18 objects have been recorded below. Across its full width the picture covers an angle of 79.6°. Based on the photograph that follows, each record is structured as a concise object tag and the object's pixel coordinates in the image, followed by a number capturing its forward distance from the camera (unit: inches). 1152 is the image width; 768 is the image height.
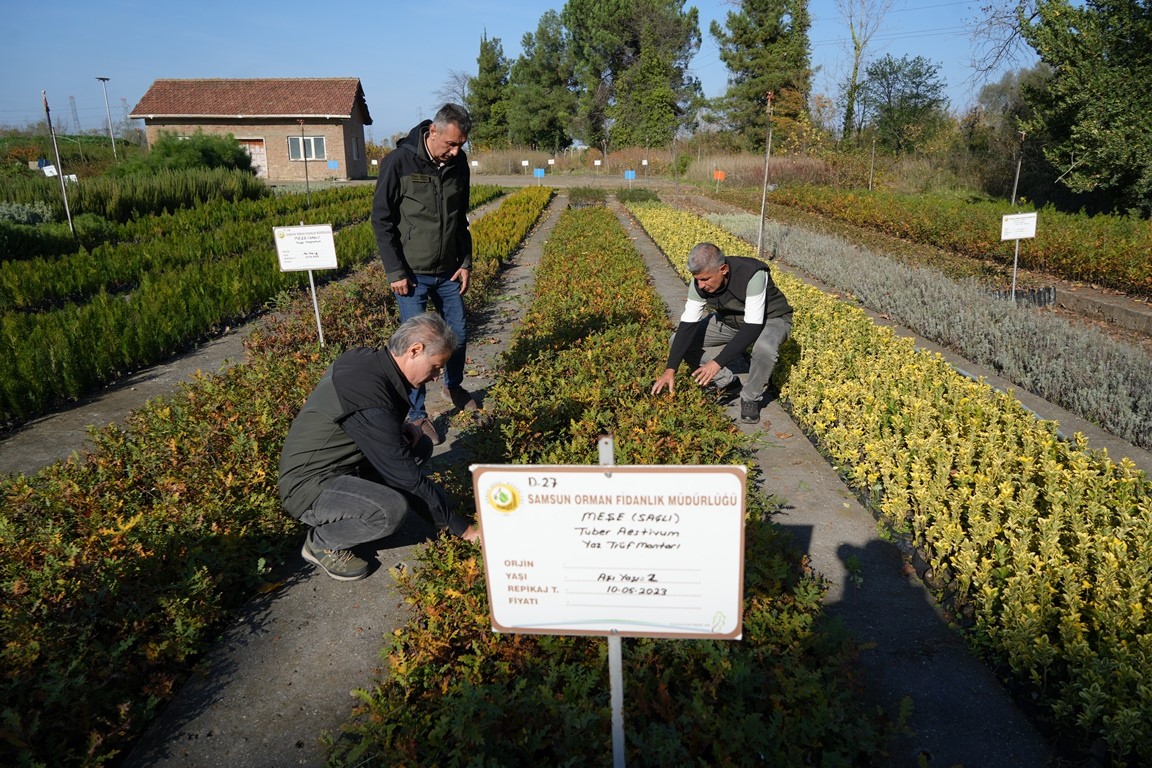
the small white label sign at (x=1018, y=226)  359.9
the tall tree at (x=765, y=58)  1729.8
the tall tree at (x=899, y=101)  1480.1
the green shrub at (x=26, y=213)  577.3
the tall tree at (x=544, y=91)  2202.3
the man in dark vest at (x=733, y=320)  195.0
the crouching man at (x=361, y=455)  116.5
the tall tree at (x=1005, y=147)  826.2
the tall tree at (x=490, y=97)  2299.5
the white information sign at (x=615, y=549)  67.1
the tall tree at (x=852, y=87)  1326.3
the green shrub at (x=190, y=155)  1049.5
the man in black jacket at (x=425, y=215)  182.7
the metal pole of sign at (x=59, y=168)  501.7
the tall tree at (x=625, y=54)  2082.9
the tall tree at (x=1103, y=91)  529.7
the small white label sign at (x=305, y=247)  272.8
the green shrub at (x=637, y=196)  1035.9
